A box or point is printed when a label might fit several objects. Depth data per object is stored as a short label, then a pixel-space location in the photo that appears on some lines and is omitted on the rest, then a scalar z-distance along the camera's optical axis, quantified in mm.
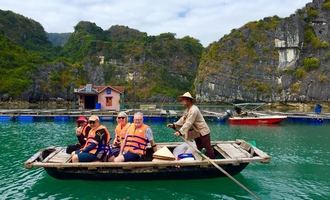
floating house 59438
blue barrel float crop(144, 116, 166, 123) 48812
